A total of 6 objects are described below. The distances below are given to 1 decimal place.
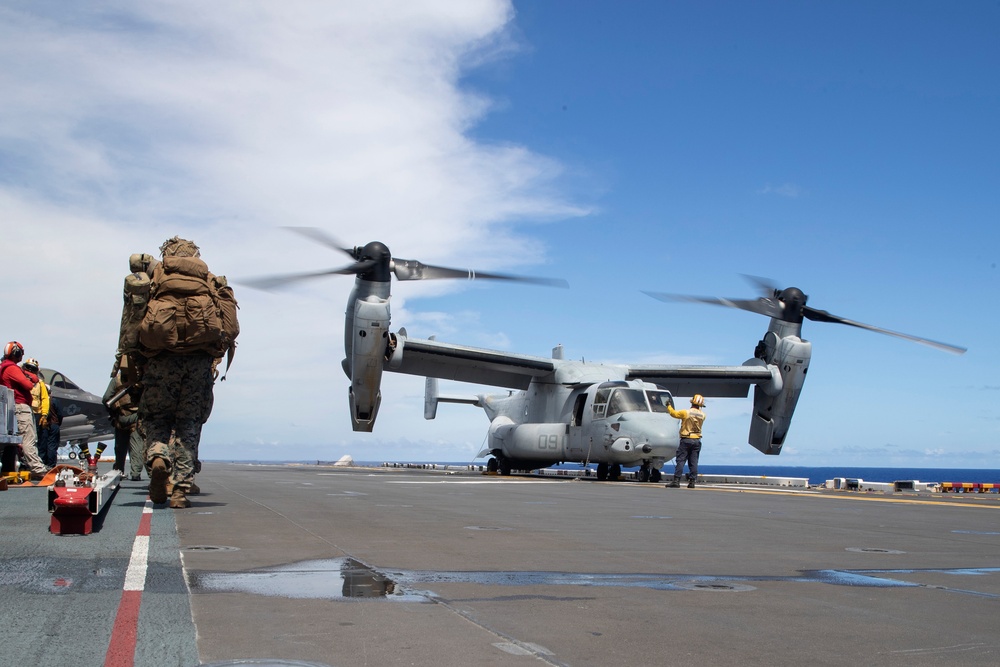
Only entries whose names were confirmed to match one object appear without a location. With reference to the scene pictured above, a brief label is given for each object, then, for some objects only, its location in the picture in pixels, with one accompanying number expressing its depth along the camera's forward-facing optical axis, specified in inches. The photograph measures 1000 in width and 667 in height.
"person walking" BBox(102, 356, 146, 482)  473.4
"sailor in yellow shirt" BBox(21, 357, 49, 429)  557.8
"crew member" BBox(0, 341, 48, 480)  520.7
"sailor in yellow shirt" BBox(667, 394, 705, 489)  734.5
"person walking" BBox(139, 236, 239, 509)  338.0
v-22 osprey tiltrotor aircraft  942.4
